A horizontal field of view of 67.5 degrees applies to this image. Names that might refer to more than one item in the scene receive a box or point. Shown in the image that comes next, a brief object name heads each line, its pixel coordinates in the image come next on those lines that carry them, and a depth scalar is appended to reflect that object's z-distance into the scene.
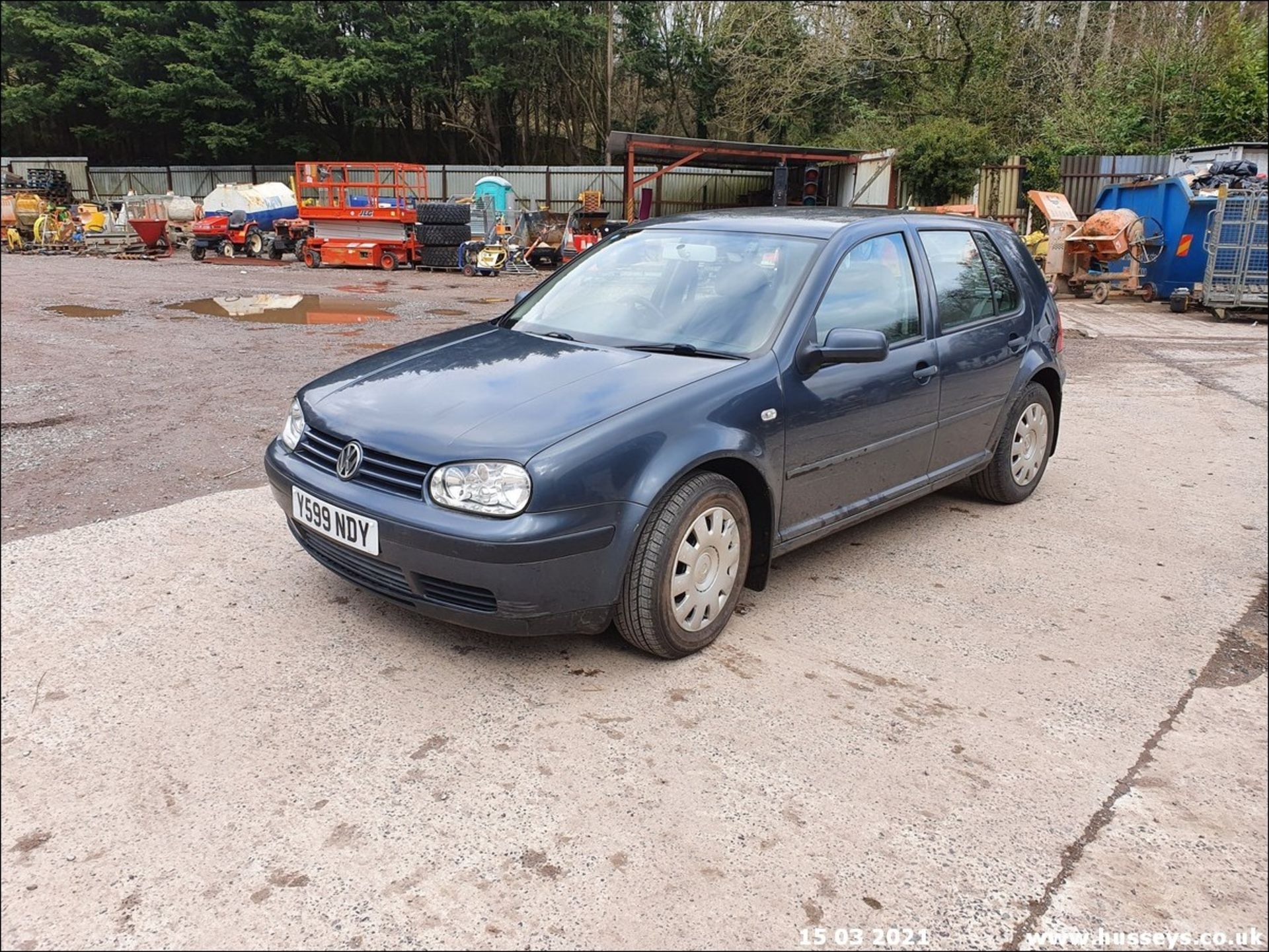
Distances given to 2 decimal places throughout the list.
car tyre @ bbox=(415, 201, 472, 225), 20.88
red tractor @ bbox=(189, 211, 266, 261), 23.92
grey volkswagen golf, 3.09
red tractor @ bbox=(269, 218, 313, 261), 23.78
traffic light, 26.02
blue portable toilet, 23.27
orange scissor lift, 21.59
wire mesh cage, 13.05
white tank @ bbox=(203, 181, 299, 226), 25.48
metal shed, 20.52
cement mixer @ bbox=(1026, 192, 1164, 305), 15.56
